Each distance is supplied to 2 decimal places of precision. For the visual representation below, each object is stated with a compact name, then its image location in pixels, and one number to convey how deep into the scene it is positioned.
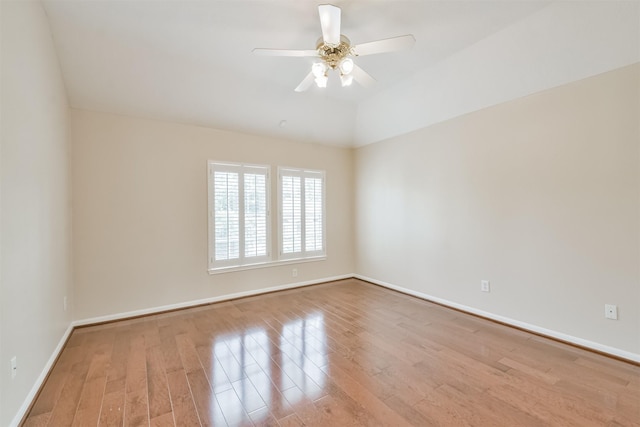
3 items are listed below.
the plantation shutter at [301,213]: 4.65
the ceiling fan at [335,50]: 1.93
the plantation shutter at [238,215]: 4.02
